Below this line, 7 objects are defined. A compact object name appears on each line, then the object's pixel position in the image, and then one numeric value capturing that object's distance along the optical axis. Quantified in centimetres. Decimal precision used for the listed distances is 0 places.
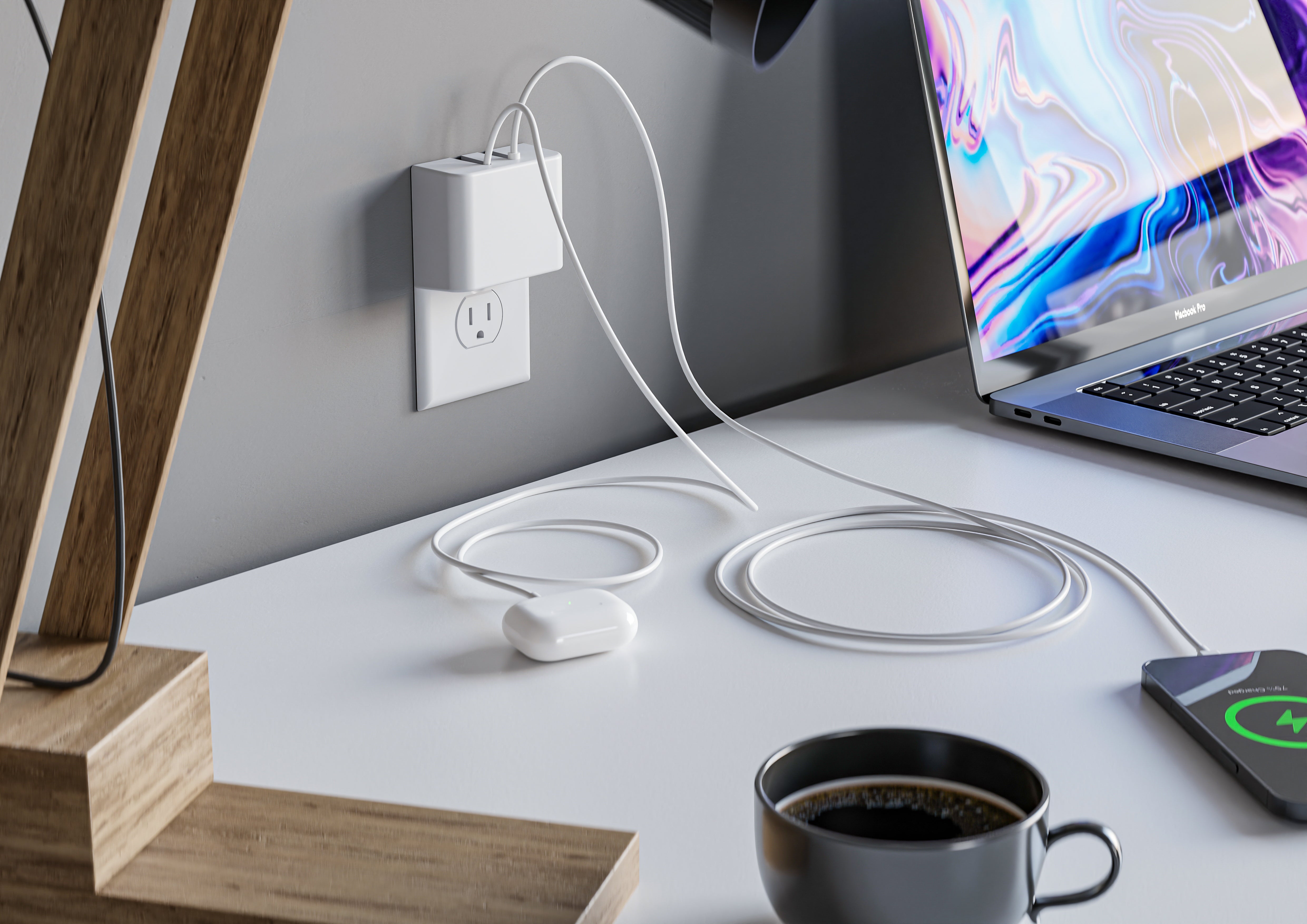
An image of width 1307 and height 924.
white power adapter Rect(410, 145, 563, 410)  157
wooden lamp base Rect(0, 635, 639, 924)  131
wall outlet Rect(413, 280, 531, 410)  159
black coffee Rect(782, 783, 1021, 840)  130
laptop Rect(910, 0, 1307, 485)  168
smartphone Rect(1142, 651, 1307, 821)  137
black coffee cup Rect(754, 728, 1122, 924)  128
